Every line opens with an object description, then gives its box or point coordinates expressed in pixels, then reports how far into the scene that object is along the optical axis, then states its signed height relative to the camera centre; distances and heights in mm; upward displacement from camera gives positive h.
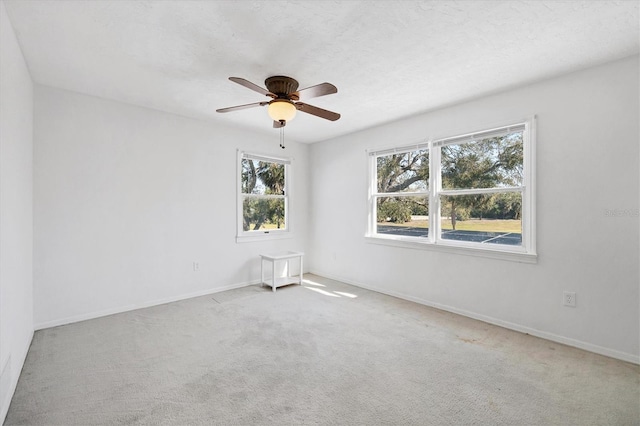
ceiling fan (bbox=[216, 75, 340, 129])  2513 +976
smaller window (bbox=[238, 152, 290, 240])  4656 +281
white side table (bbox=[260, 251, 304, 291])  4376 -1002
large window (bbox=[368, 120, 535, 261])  3066 +244
